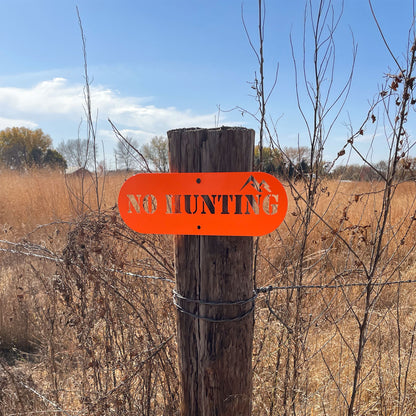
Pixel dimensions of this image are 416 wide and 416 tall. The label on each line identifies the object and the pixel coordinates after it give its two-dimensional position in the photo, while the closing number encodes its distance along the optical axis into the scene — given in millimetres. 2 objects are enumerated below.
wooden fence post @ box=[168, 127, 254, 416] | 995
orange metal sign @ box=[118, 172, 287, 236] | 946
